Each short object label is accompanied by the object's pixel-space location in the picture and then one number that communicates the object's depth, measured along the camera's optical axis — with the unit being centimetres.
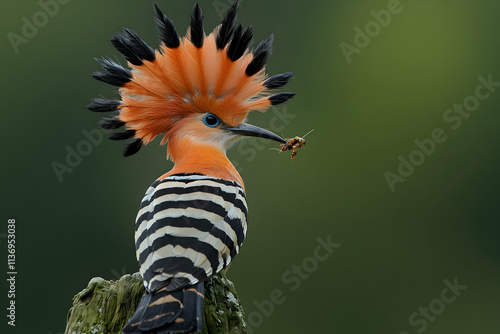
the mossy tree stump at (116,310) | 468
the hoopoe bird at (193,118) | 512
